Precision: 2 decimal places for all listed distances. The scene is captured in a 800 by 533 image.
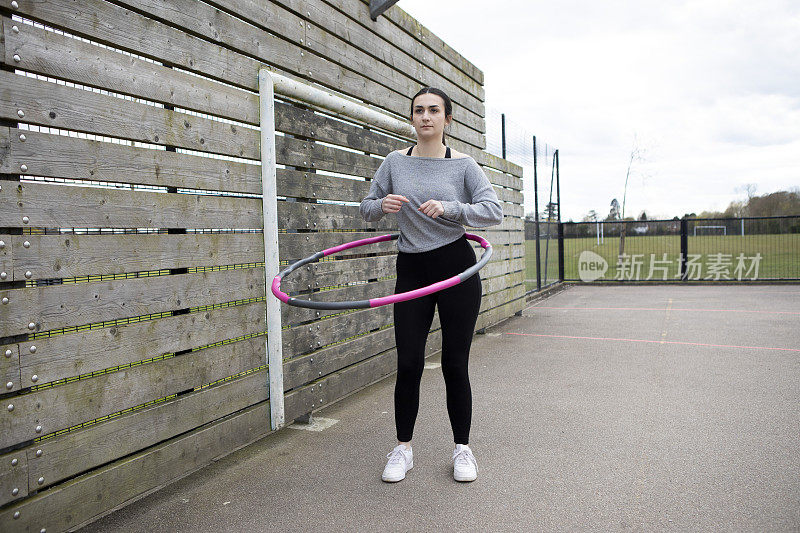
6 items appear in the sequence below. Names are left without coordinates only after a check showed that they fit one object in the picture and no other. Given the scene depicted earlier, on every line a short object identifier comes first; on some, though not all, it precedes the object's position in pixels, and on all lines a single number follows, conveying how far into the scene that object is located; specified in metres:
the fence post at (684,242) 13.86
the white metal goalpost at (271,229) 3.43
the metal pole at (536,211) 10.69
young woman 2.74
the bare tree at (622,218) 15.65
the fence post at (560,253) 13.39
